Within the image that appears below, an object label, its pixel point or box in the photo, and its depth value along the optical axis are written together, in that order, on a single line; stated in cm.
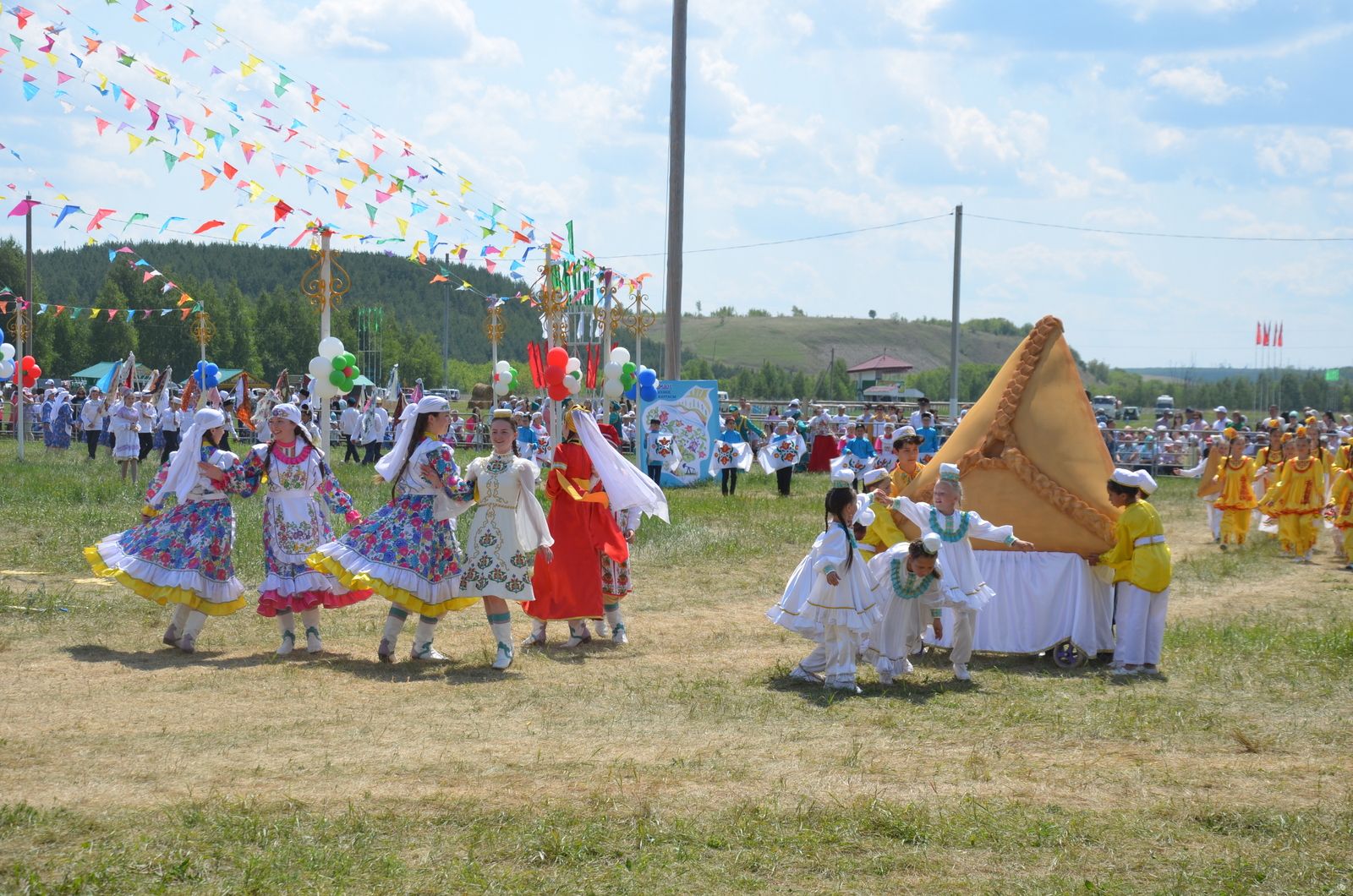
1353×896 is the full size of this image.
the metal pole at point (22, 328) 2539
